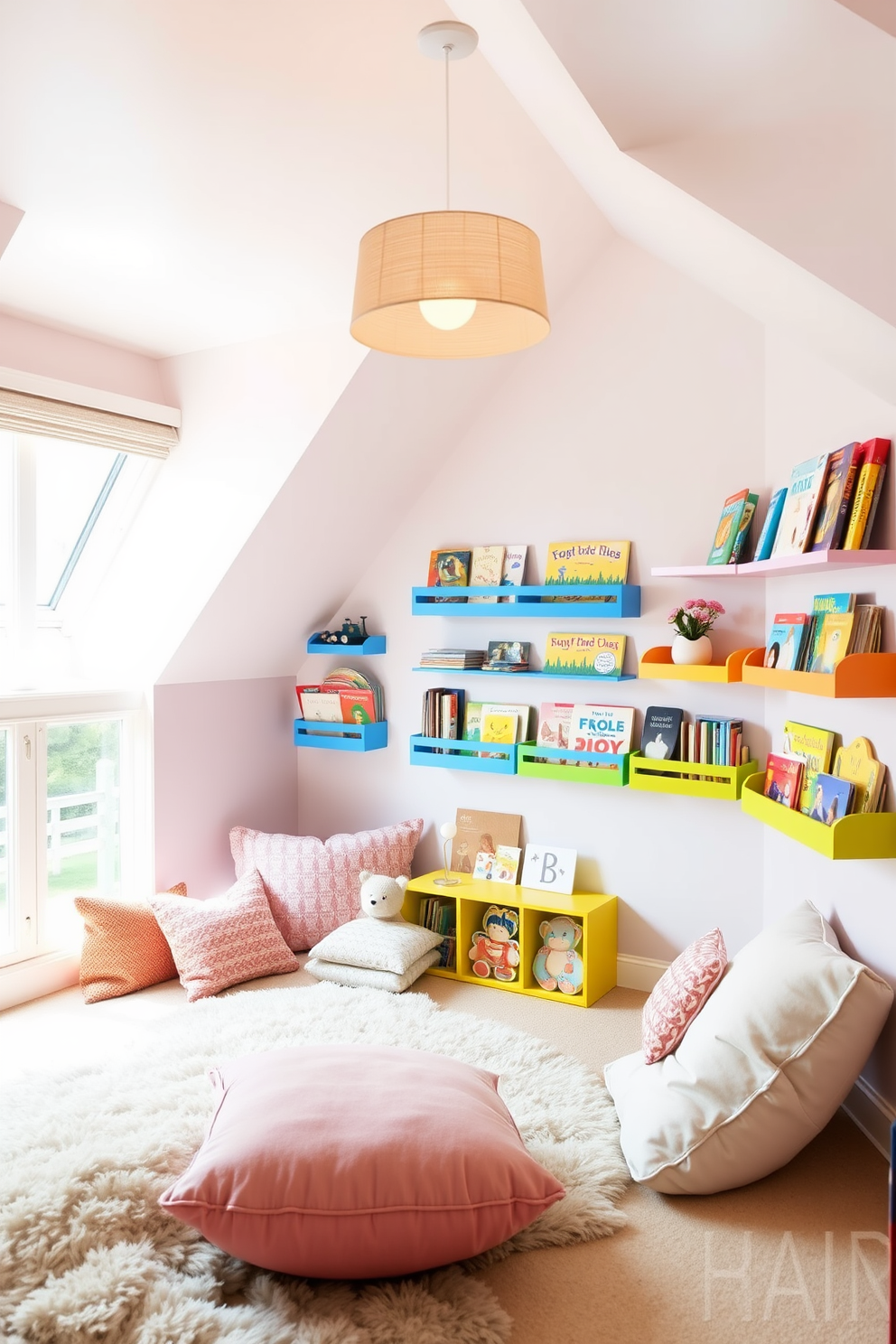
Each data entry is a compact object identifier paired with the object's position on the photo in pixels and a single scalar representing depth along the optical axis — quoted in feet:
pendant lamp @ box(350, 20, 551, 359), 5.40
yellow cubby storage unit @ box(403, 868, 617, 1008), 10.65
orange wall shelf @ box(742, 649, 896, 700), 6.89
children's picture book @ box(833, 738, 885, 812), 7.20
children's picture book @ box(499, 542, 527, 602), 11.71
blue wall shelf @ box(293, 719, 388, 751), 13.00
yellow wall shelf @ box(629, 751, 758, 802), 9.99
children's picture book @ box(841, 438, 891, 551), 7.14
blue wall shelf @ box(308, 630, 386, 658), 12.99
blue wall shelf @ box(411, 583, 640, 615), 10.71
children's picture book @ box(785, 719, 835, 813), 8.14
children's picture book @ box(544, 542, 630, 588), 10.97
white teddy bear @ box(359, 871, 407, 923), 11.45
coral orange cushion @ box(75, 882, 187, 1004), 10.89
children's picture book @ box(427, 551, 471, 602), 12.15
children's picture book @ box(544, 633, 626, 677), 11.03
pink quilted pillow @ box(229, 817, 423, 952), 12.10
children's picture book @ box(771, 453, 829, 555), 7.84
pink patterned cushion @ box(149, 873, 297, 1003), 10.80
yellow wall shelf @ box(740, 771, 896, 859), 6.96
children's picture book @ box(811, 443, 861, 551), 7.32
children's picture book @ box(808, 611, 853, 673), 7.47
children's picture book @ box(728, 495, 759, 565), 9.48
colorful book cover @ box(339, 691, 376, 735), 13.05
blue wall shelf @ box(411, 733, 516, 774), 11.76
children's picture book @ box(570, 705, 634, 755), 10.96
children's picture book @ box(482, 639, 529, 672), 11.71
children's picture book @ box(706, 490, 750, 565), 9.57
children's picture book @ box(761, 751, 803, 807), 8.48
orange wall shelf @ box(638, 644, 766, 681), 9.63
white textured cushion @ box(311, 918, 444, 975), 10.90
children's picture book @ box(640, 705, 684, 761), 10.57
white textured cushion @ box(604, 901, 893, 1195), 6.64
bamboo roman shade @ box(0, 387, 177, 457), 10.21
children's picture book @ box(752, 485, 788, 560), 8.81
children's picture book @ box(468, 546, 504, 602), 11.87
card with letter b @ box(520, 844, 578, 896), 11.41
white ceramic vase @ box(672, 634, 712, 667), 10.03
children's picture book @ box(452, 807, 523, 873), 12.03
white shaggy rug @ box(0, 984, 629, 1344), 5.12
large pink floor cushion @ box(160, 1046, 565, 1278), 5.40
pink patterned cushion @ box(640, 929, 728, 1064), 7.79
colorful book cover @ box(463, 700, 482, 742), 12.23
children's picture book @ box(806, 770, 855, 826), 7.37
